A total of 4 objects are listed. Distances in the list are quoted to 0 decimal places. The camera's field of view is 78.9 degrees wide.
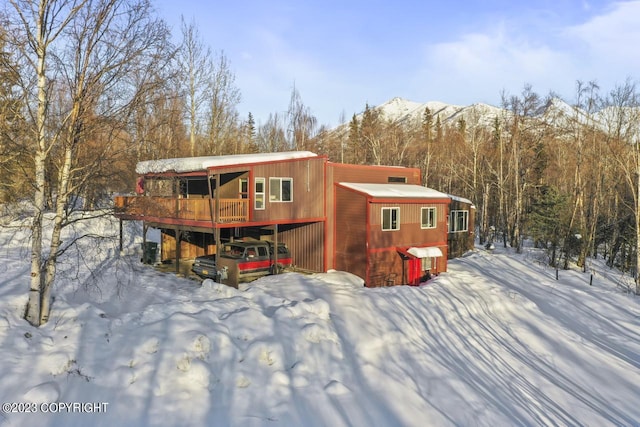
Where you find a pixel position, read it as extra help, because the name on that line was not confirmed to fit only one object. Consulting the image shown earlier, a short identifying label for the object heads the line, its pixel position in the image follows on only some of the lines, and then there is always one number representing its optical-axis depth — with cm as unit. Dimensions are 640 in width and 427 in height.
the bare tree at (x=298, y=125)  4625
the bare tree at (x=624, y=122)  2616
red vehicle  1591
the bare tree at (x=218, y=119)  3341
